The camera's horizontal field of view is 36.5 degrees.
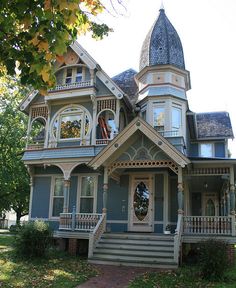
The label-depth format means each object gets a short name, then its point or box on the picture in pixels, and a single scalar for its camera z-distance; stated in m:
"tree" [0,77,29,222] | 29.33
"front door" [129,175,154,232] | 16.88
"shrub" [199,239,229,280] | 10.69
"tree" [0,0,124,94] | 5.59
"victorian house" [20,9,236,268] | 14.71
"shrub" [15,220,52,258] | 13.51
